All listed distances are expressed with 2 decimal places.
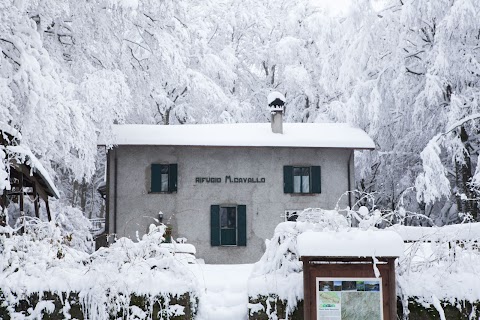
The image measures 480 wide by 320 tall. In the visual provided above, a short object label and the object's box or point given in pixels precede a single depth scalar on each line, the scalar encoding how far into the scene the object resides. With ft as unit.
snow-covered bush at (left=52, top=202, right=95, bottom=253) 62.08
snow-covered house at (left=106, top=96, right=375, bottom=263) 68.95
